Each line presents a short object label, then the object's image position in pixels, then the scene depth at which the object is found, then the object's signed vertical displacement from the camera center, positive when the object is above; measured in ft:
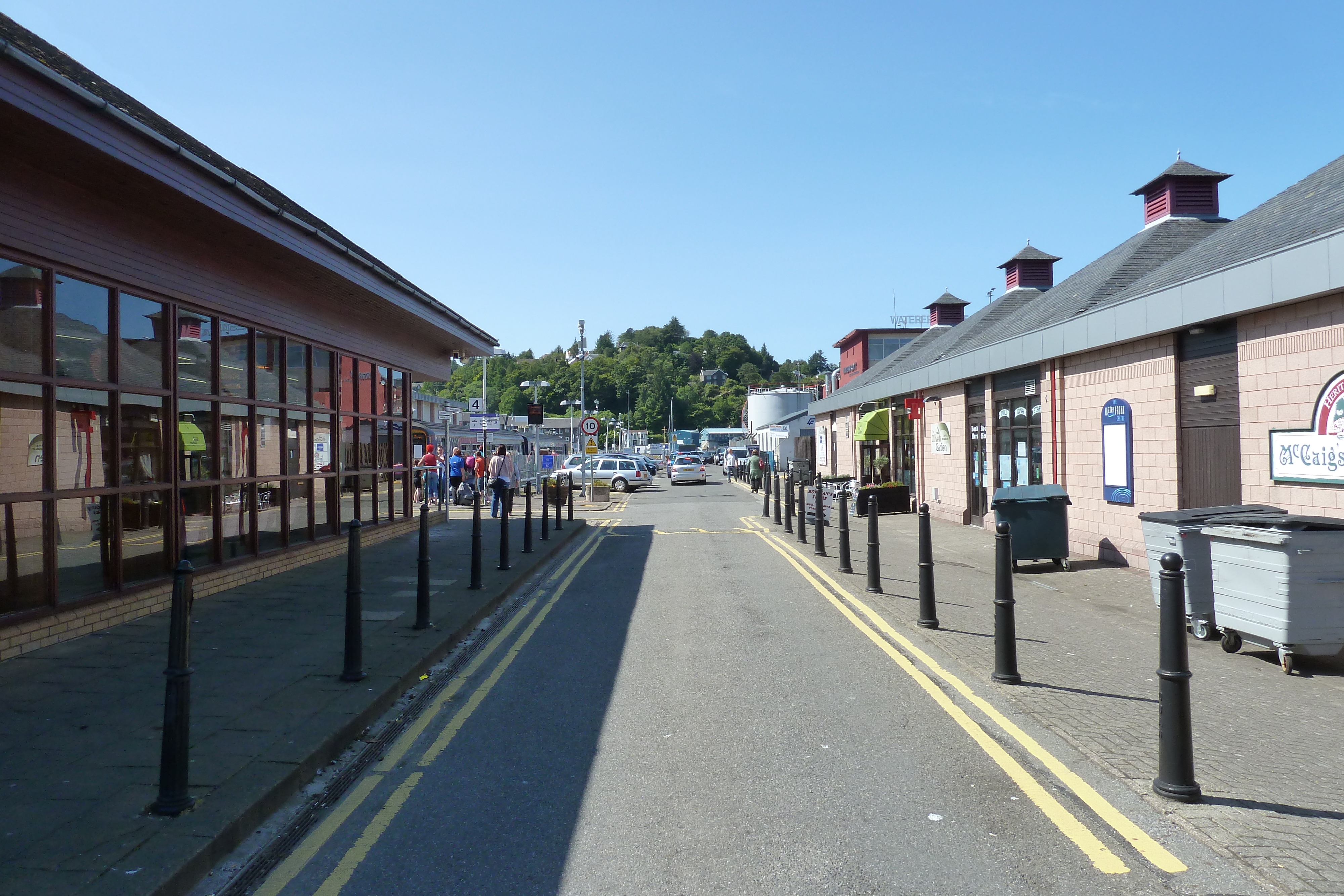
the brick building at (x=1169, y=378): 30.42 +3.60
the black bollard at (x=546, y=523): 55.06 -3.66
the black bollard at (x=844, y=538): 40.69 -3.62
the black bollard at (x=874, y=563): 34.09 -4.10
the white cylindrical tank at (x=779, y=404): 259.60 +16.55
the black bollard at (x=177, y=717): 13.64 -3.80
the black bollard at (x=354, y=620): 21.30 -3.69
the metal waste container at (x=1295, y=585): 22.24 -3.37
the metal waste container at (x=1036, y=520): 41.22 -2.99
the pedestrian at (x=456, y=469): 96.22 -0.43
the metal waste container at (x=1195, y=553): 26.12 -2.94
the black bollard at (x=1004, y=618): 20.42 -3.87
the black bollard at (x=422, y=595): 27.27 -3.96
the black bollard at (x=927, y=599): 28.09 -4.53
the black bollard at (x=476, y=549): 33.96 -3.24
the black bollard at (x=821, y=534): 48.03 -4.09
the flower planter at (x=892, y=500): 77.00 -3.61
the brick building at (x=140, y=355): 23.76 +4.00
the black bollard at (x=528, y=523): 47.57 -3.20
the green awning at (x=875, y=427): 89.04 +3.14
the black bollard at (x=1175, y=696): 14.07 -3.86
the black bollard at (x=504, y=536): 40.91 -3.33
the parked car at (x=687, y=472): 138.92 -1.66
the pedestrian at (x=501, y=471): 69.92 -0.53
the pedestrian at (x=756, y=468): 118.42 -1.23
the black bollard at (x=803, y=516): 53.98 -3.48
